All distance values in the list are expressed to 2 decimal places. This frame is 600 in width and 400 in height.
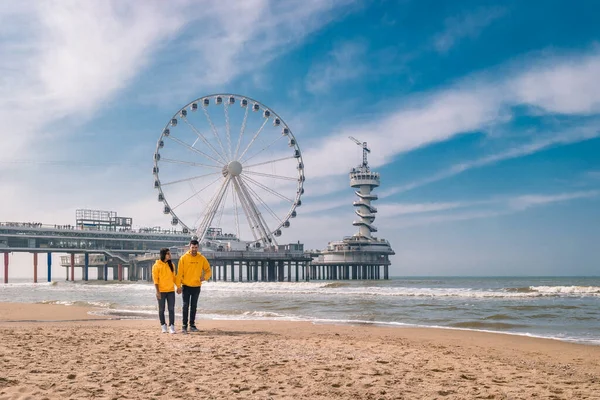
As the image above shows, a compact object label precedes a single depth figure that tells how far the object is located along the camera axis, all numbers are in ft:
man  33.78
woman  33.01
